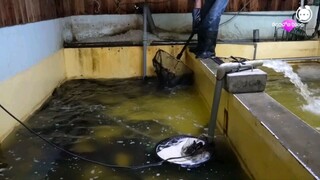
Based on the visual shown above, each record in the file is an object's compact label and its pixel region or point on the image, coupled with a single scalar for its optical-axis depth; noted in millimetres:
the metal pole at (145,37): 5055
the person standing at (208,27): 3818
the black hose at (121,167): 2453
